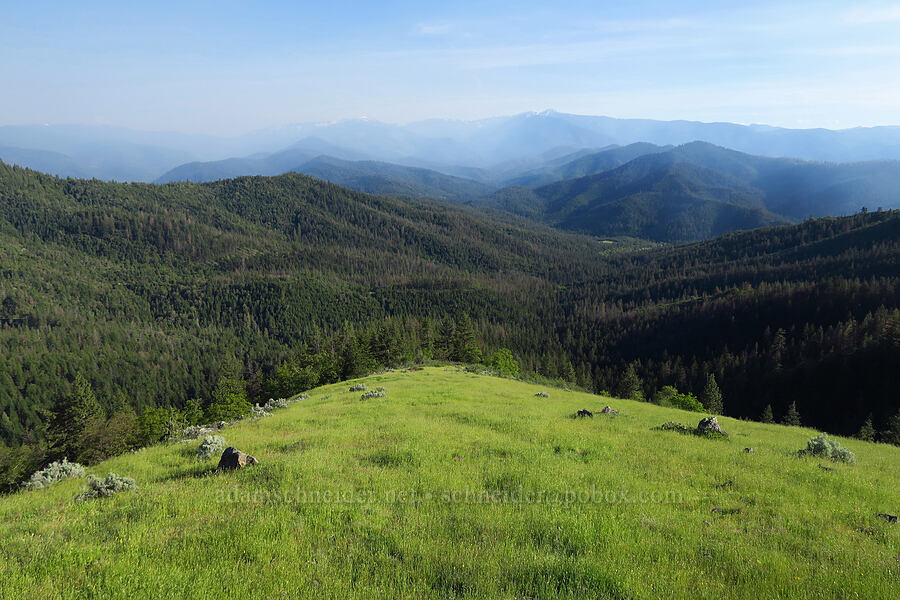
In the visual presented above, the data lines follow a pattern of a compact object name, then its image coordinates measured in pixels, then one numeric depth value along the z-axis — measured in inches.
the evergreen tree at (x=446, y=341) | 3356.3
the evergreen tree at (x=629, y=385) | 3553.2
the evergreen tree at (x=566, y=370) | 4045.5
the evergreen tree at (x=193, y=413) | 2746.6
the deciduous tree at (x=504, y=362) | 3169.0
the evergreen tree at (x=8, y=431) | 4505.4
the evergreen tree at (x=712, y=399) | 2954.2
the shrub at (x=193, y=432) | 866.8
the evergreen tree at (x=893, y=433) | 1827.5
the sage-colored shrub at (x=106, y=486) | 451.5
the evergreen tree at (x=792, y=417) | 2348.5
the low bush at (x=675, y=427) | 852.0
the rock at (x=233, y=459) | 522.3
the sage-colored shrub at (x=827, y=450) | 657.0
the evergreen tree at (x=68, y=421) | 1798.7
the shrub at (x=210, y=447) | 615.2
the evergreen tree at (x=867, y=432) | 1896.9
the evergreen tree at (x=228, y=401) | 2655.0
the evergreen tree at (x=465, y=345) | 3385.8
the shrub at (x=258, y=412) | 1137.8
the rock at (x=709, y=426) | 816.3
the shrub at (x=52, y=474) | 547.0
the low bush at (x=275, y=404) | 1287.6
